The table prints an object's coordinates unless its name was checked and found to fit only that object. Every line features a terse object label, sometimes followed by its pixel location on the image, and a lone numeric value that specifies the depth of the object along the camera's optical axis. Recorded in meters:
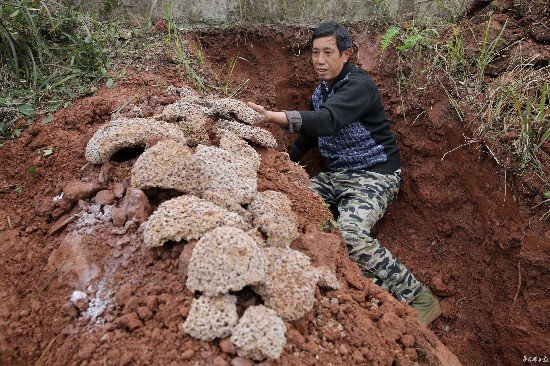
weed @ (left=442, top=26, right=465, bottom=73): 3.16
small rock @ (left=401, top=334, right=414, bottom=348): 1.63
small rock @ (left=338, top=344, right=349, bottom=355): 1.49
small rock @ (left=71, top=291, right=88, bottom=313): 1.49
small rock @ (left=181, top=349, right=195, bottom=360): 1.31
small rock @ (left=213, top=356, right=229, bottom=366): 1.30
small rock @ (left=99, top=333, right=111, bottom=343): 1.37
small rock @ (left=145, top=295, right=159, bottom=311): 1.44
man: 2.56
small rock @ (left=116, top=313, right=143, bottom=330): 1.39
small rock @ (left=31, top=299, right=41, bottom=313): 1.53
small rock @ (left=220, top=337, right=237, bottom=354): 1.33
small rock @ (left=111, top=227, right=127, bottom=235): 1.68
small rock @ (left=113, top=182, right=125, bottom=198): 1.83
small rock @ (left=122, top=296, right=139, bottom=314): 1.44
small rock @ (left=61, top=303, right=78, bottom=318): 1.48
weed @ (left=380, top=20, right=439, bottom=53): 3.33
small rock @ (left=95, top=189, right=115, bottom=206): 1.82
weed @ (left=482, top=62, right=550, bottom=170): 2.62
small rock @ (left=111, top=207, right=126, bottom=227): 1.72
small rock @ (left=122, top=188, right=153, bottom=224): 1.69
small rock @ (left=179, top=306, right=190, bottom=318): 1.39
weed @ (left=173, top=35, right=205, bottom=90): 2.88
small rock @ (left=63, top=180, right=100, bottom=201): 1.88
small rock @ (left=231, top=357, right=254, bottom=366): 1.30
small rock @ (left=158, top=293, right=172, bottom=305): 1.44
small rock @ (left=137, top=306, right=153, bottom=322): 1.42
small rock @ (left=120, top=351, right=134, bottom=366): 1.31
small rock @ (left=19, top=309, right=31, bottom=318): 1.51
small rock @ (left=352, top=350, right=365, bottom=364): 1.49
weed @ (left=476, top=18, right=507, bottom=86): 3.05
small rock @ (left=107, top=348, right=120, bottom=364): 1.32
